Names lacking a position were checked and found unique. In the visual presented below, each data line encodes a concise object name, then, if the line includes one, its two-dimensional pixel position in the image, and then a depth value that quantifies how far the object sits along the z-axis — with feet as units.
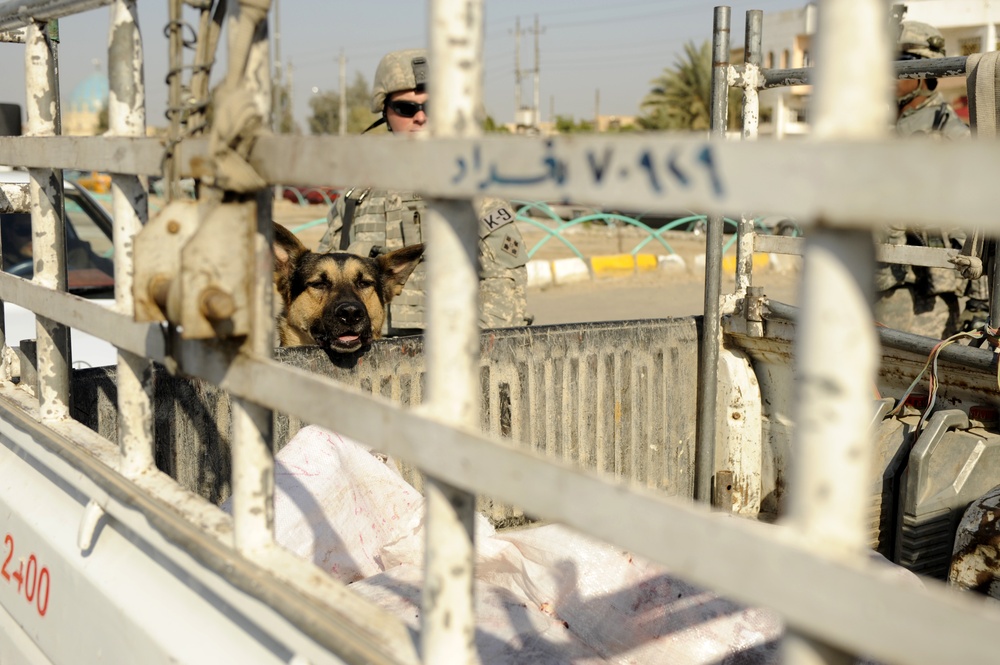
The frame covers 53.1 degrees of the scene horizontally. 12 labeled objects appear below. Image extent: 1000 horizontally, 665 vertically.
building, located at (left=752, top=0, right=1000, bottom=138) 111.45
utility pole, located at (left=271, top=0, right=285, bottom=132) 132.69
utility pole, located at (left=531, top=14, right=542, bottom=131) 170.69
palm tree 137.80
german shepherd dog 13.55
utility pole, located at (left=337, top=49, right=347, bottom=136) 169.74
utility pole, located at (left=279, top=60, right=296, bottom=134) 192.24
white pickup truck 2.68
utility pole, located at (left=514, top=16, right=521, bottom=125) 204.85
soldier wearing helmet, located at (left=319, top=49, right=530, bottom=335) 14.20
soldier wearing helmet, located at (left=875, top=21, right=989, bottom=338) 18.90
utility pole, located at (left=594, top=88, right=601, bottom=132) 236.38
